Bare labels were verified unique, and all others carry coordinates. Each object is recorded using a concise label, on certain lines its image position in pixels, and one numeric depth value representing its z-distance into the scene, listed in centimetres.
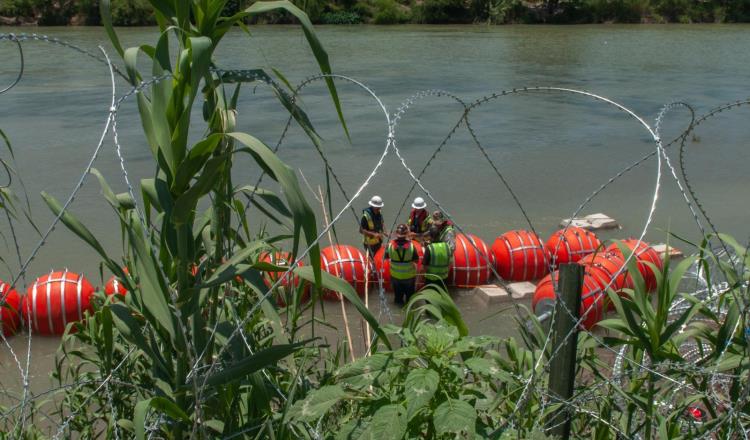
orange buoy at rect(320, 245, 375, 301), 809
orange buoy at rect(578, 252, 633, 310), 722
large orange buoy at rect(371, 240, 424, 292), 838
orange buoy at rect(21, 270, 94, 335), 745
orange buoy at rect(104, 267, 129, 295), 686
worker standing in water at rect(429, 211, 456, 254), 858
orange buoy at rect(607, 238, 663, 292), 810
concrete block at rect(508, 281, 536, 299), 855
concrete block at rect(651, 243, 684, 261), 914
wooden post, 300
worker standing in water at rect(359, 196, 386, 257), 866
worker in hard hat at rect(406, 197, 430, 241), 877
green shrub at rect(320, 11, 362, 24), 4875
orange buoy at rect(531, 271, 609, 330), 703
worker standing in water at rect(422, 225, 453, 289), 826
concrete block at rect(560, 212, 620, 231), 1089
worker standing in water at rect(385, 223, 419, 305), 798
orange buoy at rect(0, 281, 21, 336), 714
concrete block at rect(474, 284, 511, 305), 833
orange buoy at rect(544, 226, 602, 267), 882
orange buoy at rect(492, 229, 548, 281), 889
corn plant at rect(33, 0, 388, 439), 229
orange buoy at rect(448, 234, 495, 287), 868
